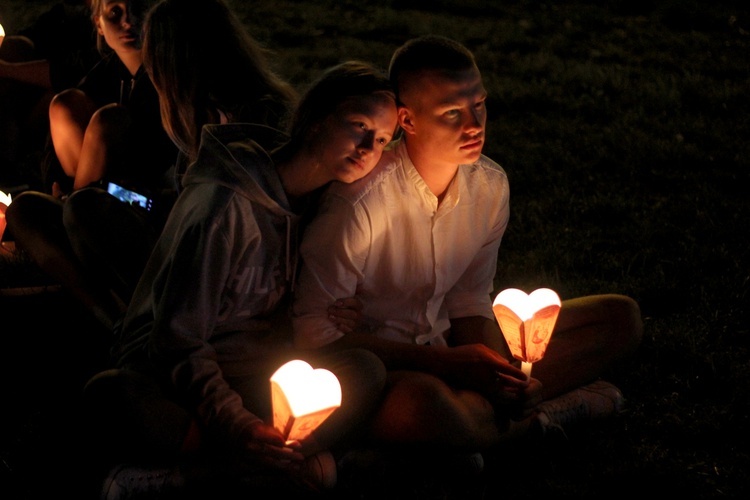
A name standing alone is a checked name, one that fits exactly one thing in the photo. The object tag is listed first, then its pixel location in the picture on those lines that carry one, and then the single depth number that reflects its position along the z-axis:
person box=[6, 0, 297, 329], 7.79
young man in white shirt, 6.73
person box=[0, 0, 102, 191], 11.30
